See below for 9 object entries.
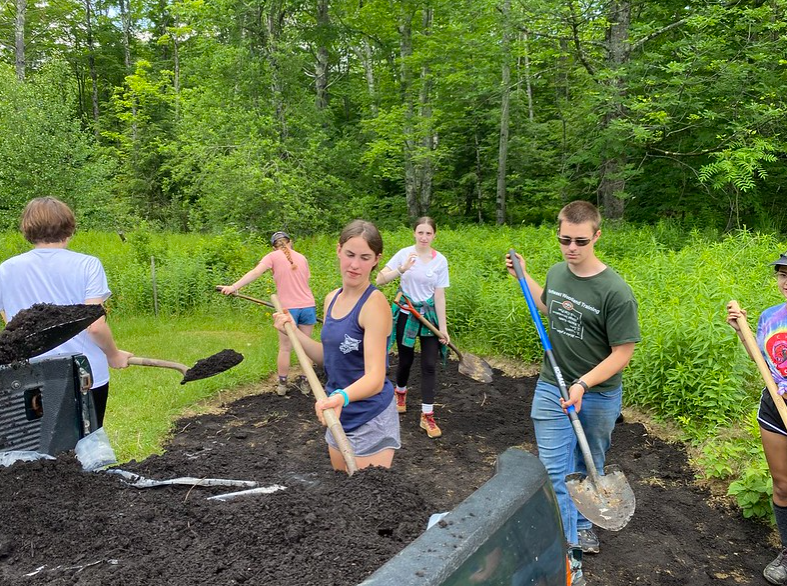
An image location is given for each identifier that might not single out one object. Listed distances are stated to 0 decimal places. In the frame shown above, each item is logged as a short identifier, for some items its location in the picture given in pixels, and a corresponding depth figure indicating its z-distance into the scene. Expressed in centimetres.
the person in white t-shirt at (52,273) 276
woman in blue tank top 244
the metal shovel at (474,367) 614
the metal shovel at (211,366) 373
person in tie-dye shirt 289
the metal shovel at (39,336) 212
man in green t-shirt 281
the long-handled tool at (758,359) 281
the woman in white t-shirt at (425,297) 514
